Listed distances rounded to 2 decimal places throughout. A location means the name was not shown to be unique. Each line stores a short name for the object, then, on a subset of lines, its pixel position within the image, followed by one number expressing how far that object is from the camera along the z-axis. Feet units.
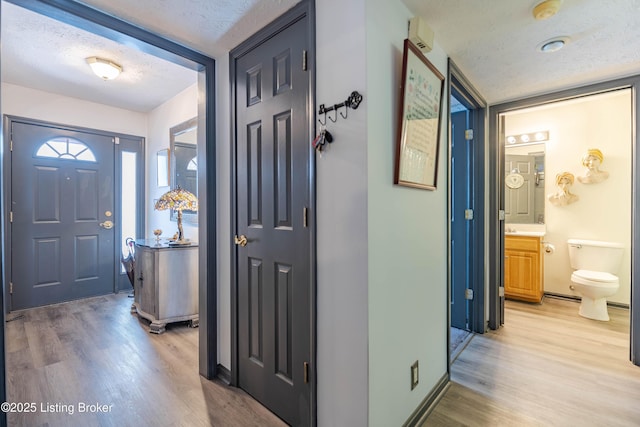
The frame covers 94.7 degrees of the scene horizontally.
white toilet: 9.75
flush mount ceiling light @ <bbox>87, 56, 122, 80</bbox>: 8.59
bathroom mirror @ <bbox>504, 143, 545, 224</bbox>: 12.78
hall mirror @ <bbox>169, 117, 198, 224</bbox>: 11.08
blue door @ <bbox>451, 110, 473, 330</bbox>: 9.24
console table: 9.20
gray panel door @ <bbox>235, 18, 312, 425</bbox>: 5.05
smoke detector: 4.78
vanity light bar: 12.63
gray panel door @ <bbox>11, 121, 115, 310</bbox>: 10.95
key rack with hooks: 4.18
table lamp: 9.50
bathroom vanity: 11.42
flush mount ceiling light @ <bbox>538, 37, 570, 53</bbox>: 5.94
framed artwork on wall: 4.70
